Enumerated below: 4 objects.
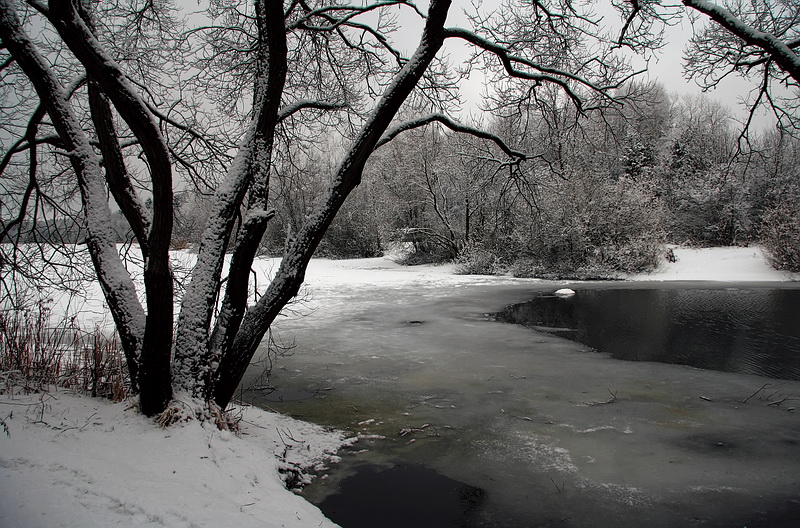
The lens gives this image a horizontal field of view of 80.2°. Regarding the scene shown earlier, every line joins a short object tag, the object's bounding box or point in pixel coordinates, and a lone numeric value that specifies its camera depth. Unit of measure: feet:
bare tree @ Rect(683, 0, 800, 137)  13.66
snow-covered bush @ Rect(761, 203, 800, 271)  54.19
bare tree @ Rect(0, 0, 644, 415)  10.57
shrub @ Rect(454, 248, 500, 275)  71.51
